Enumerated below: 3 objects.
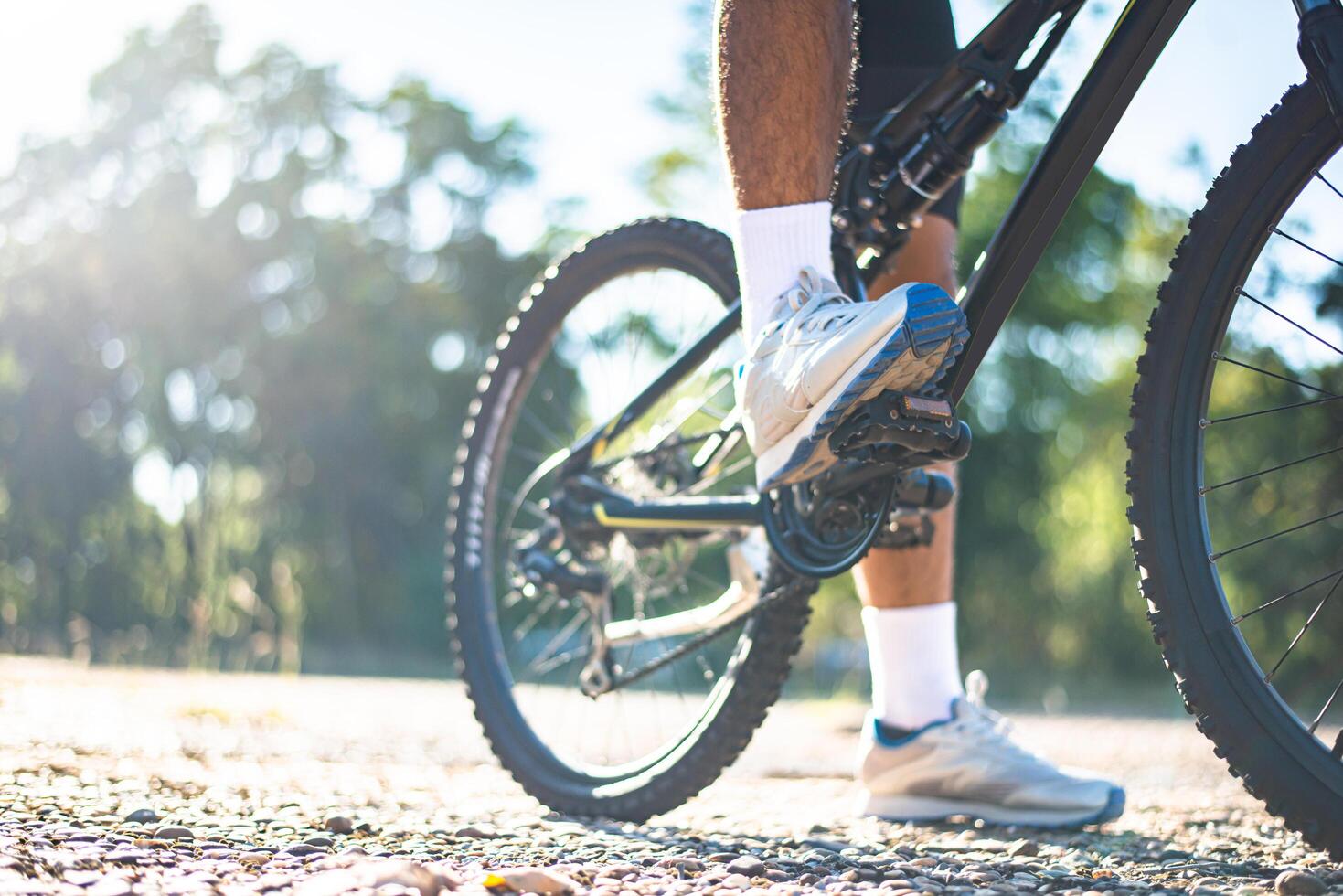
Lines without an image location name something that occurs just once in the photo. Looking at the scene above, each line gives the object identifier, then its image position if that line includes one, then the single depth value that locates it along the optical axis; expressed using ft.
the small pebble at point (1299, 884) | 4.27
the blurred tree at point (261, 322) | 60.23
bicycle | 4.55
